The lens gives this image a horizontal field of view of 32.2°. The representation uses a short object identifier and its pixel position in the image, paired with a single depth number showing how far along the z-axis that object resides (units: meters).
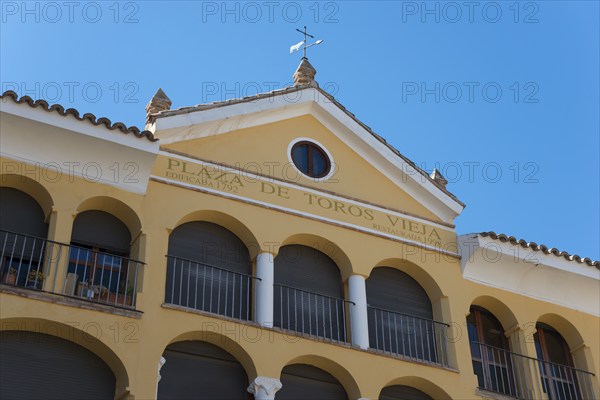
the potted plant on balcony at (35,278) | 17.12
